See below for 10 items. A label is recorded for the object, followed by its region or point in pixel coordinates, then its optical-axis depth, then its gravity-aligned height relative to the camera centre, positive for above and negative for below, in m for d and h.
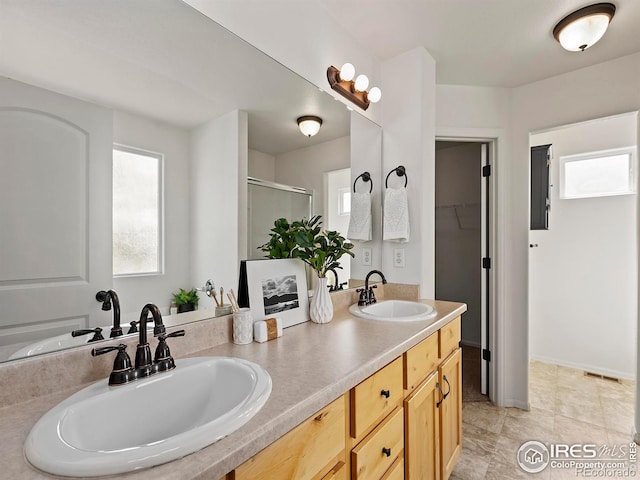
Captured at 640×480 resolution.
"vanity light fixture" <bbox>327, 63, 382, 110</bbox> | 1.78 +0.89
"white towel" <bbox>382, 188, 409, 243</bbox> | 2.02 +0.14
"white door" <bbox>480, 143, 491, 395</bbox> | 2.61 -0.31
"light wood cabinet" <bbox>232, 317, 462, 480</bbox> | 0.73 -0.59
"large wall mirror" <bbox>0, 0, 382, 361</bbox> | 0.78 +0.25
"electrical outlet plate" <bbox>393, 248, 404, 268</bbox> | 2.11 -0.12
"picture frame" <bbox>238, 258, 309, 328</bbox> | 1.26 -0.21
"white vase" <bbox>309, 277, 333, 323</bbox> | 1.46 -0.30
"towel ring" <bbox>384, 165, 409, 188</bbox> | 2.09 +0.44
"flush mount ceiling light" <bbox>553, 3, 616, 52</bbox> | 1.65 +1.13
